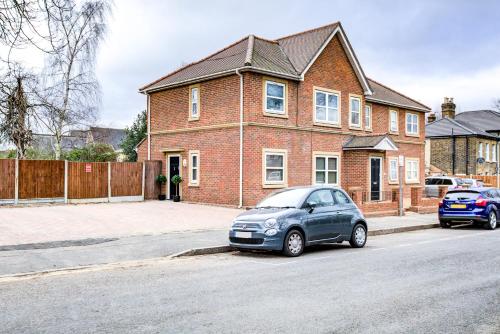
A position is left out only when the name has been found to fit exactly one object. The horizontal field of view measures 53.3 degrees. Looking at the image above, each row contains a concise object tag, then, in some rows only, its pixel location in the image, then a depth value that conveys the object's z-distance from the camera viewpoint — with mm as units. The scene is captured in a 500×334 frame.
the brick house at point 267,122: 22812
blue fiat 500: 11453
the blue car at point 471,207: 18656
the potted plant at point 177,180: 25359
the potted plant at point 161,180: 26406
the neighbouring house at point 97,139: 41519
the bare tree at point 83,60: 31109
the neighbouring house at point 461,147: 46562
